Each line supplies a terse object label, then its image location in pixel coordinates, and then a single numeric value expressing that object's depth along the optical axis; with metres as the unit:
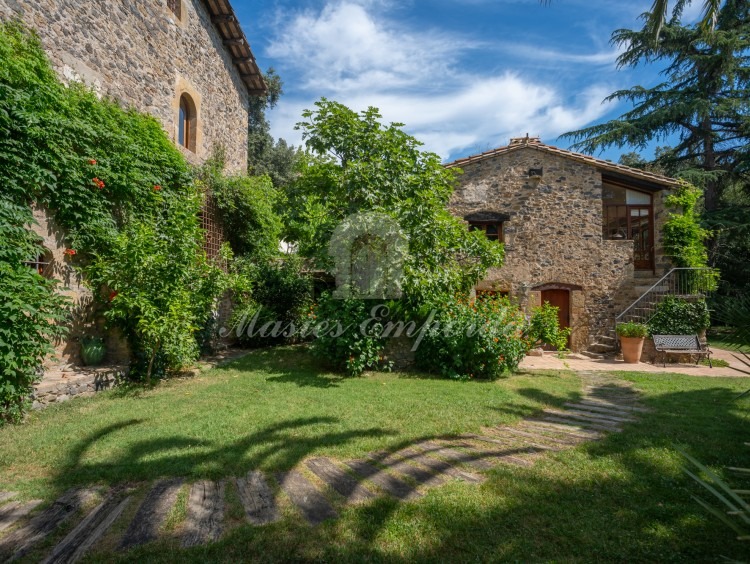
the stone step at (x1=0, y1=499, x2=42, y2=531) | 2.69
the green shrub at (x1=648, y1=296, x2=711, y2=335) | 10.48
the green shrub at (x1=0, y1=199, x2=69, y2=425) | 4.38
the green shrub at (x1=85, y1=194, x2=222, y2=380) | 5.98
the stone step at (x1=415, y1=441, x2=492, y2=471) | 3.57
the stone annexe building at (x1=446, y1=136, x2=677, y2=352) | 11.87
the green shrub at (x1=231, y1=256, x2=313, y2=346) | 10.05
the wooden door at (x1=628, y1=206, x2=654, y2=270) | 12.34
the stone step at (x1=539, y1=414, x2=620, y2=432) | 4.66
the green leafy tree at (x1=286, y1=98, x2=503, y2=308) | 7.26
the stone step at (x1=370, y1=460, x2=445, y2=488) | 3.22
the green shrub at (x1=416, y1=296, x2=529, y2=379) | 7.27
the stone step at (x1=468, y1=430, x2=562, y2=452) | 4.04
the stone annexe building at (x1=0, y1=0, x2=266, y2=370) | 6.20
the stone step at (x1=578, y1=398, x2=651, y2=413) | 5.55
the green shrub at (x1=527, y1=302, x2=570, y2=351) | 8.41
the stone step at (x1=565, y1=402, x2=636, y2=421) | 5.29
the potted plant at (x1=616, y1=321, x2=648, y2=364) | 10.23
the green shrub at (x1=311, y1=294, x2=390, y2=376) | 7.28
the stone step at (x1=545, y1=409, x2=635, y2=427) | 4.92
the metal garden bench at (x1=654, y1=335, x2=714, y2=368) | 9.77
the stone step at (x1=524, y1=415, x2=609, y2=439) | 4.45
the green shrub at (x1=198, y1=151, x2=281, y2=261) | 10.05
